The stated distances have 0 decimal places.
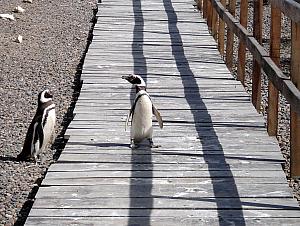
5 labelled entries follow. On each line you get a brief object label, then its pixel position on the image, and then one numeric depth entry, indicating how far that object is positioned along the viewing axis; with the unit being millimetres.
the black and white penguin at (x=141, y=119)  6270
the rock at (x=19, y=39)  12156
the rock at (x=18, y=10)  14758
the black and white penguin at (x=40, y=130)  6453
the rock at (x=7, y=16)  14002
